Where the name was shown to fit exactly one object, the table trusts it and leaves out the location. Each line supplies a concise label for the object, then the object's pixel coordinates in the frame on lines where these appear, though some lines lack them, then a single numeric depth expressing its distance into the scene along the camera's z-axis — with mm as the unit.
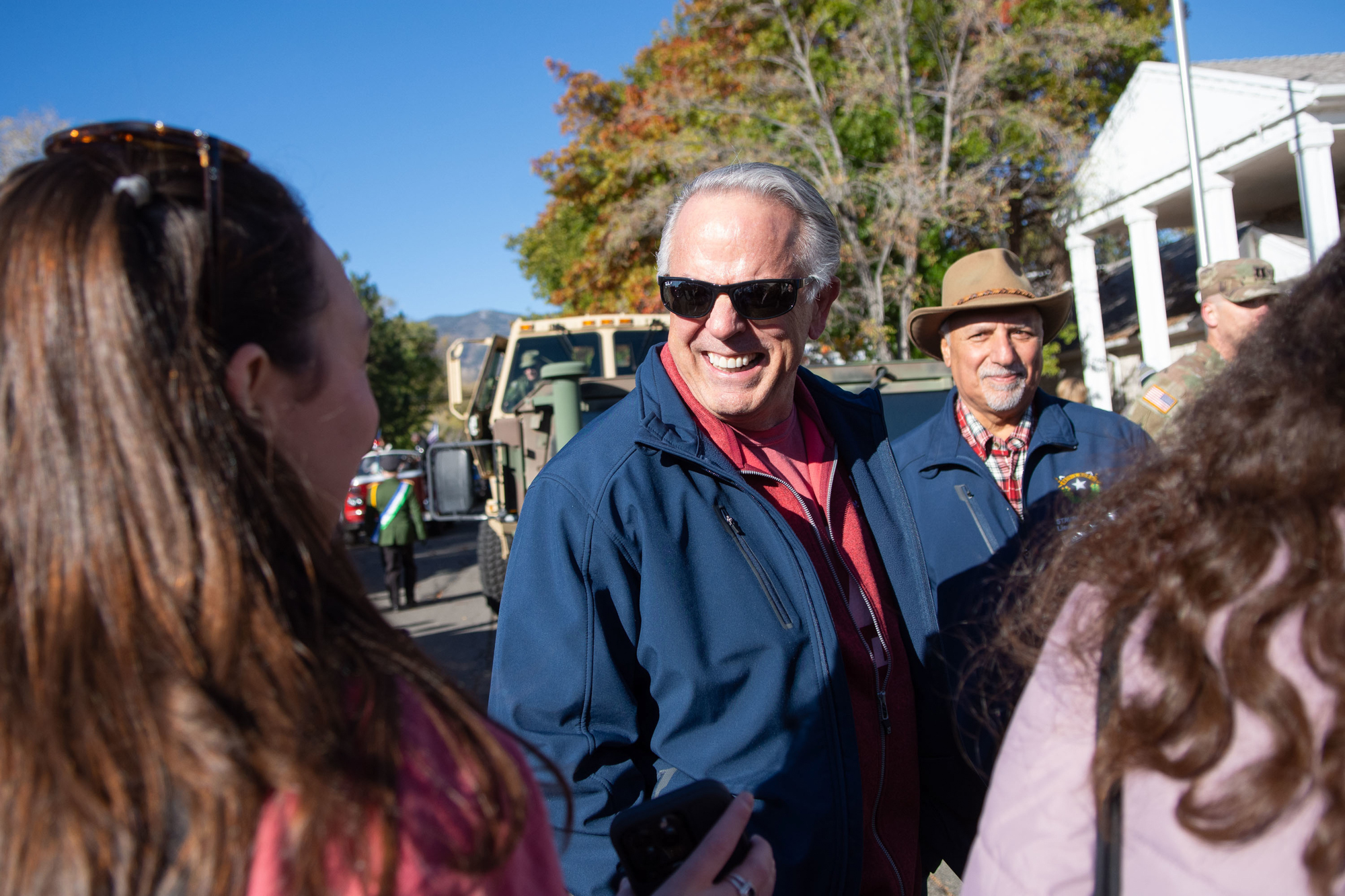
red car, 9906
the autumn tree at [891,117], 12430
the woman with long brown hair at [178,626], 685
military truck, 4281
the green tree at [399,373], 36312
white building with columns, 10781
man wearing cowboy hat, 2385
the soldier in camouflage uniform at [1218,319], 3891
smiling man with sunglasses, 1613
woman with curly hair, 734
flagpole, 9750
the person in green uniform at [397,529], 9070
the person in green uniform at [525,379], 7434
